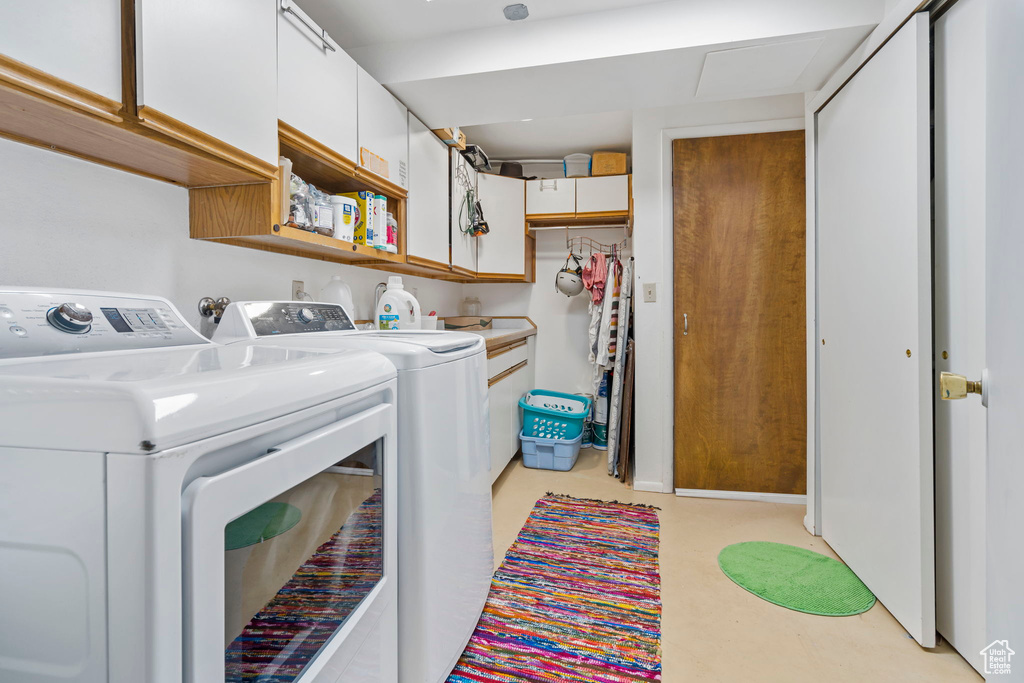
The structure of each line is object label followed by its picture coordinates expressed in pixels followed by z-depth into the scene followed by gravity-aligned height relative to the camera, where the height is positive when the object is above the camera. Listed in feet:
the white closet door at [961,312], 4.42 +0.22
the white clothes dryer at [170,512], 1.59 -0.65
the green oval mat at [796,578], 5.71 -3.11
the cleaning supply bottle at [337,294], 6.37 +0.59
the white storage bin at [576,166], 12.03 +4.27
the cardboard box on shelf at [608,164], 11.51 +4.13
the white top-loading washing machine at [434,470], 3.80 -1.15
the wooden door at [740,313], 8.73 +0.43
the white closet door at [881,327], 4.87 +0.11
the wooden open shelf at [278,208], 4.61 +1.27
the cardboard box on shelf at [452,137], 8.57 +3.66
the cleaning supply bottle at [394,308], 6.77 +0.43
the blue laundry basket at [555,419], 10.73 -1.82
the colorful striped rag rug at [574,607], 4.76 -3.16
